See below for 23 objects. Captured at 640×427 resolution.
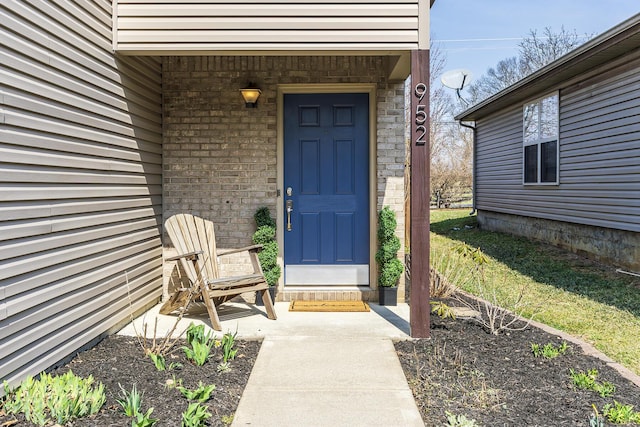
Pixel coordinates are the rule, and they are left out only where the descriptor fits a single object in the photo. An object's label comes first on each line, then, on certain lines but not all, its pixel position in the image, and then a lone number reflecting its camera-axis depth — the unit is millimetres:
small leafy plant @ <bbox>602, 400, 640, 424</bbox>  2297
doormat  4461
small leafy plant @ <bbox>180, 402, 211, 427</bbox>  2146
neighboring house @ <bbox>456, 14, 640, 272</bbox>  6266
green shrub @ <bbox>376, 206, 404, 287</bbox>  4574
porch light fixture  4558
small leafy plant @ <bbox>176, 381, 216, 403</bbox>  2422
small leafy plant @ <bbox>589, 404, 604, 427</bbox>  2159
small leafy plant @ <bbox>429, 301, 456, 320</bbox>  3908
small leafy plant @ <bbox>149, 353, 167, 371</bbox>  2836
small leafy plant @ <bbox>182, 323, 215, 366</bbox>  2961
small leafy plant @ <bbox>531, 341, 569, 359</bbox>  3137
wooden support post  3449
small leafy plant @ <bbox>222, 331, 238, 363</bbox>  3080
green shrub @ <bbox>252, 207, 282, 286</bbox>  4598
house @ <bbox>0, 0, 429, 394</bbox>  2670
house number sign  3438
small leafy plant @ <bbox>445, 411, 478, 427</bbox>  2223
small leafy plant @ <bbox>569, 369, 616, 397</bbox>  2604
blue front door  4824
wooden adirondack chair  3797
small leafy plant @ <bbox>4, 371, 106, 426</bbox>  2193
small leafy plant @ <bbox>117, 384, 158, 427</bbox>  2090
